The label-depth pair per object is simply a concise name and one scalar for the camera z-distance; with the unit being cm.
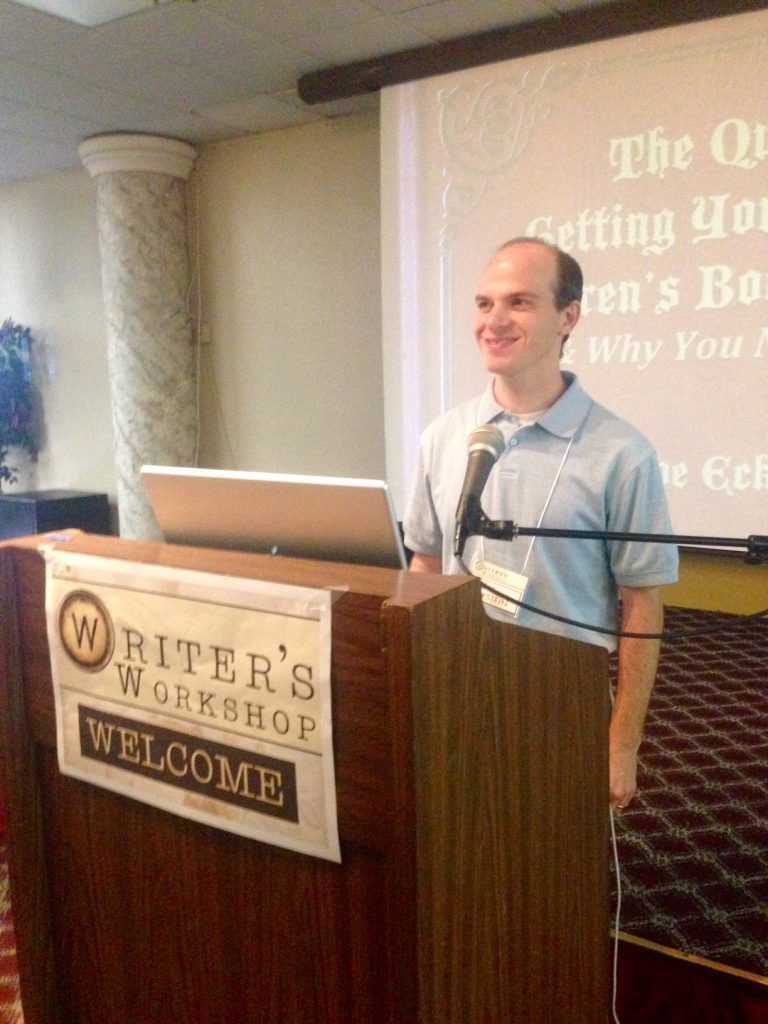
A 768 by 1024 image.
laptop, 88
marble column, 453
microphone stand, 97
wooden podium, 73
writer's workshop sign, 77
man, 133
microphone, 103
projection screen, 298
